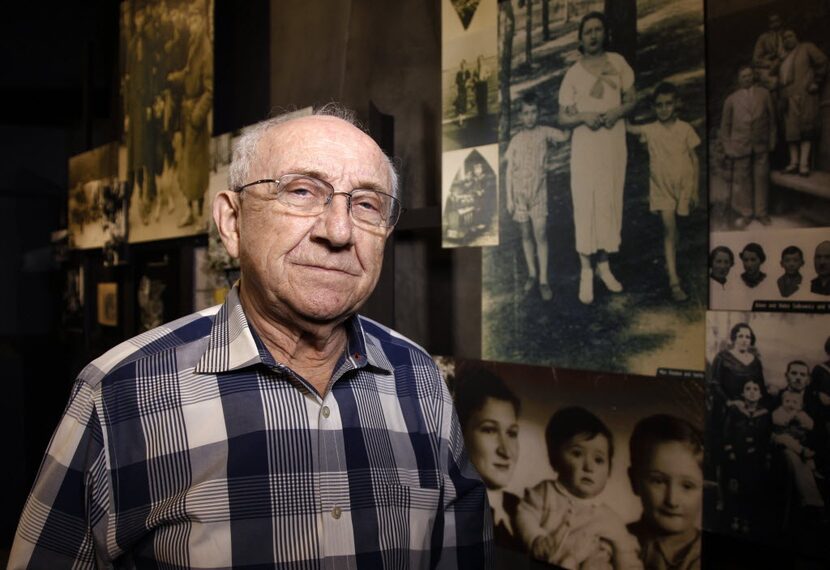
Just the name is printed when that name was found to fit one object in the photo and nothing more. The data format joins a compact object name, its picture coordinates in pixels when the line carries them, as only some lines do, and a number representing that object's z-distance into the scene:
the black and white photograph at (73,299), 3.32
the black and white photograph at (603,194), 1.21
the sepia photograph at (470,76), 1.52
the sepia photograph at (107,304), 3.05
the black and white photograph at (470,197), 1.53
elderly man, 1.04
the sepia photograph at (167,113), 2.48
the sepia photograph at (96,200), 2.99
